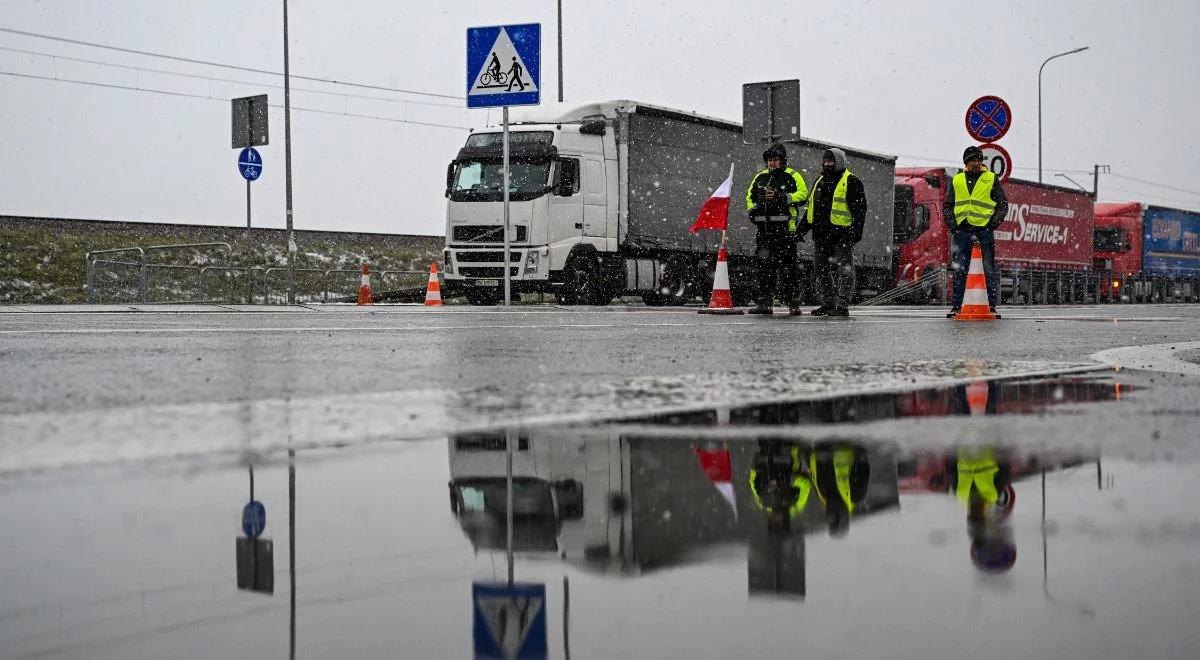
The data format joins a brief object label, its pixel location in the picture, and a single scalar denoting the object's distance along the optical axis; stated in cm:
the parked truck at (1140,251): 3988
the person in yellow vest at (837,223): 1380
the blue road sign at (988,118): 1498
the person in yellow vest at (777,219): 1424
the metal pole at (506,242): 1806
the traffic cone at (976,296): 1320
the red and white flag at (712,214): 2064
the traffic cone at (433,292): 2031
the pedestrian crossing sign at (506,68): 1728
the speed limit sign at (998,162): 1504
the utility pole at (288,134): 2730
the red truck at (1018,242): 3020
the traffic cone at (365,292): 2281
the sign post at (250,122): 2256
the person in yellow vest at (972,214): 1367
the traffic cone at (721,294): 1544
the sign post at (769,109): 1834
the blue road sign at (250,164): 2334
